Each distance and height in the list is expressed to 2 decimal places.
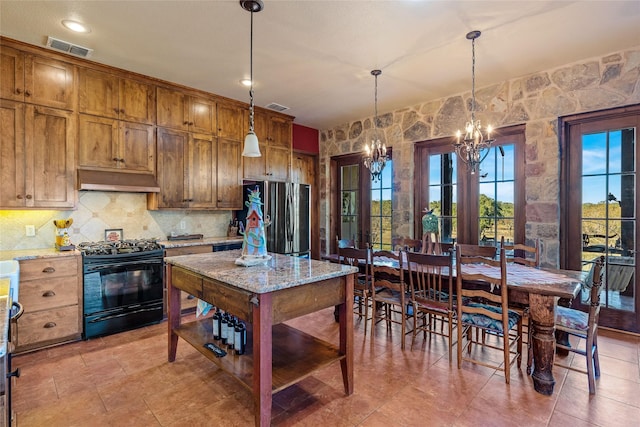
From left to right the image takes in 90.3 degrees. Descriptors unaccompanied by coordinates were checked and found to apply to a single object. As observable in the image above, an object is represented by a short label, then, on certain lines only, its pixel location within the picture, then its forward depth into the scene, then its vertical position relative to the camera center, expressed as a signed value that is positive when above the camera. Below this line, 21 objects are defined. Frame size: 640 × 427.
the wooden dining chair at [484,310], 2.31 -0.78
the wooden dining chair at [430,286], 2.55 -0.65
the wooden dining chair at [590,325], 2.18 -0.83
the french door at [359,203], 5.22 +0.14
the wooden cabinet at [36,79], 2.93 +1.28
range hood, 3.27 +0.33
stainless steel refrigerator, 4.59 -0.05
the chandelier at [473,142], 2.83 +0.63
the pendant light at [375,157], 3.59 +0.62
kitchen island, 1.75 -0.58
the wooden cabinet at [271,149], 4.84 +1.00
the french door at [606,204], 3.20 +0.07
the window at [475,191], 3.90 +0.27
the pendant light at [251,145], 2.61 +0.55
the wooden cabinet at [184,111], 3.89 +1.29
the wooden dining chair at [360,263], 3.03 -0.53
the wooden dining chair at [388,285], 2.84 -0.68
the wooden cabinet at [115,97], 3.35 +1.28
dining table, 2.17 -0.69
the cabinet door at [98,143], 3.33 +0.74
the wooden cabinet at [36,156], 2.94 +0.54
